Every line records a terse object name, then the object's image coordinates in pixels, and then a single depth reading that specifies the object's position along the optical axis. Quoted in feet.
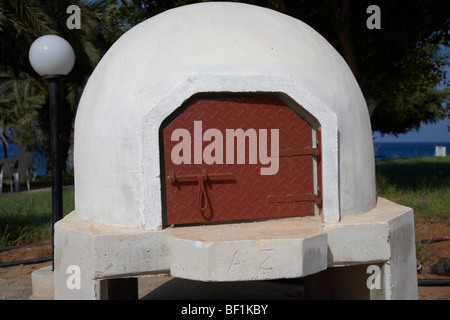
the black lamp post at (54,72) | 17.48
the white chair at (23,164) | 57.05
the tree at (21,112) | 98.99
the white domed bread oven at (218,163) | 11.90
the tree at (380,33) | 34.01
